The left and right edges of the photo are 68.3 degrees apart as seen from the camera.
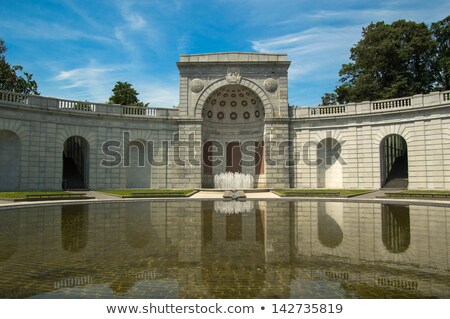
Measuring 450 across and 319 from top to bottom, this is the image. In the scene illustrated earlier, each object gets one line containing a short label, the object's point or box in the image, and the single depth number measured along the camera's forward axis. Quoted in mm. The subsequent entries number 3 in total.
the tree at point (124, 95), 56719
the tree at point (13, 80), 44950
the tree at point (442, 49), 44025
